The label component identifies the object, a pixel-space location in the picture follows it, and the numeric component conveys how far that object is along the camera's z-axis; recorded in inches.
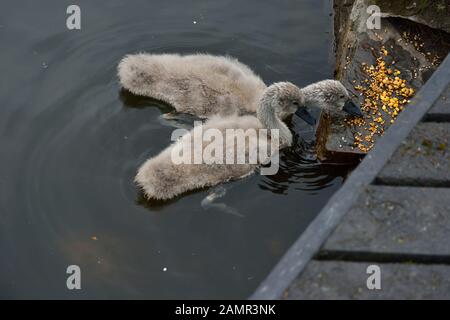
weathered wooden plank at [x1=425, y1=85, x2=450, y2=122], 158.6
